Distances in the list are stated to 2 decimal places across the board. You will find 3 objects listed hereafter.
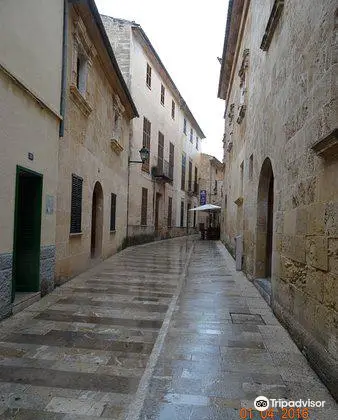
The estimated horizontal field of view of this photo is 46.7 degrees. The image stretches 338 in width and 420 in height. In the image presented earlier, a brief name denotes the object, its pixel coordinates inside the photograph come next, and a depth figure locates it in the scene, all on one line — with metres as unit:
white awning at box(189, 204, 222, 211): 25.12
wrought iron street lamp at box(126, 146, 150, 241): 13.95
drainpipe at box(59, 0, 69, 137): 7.11
